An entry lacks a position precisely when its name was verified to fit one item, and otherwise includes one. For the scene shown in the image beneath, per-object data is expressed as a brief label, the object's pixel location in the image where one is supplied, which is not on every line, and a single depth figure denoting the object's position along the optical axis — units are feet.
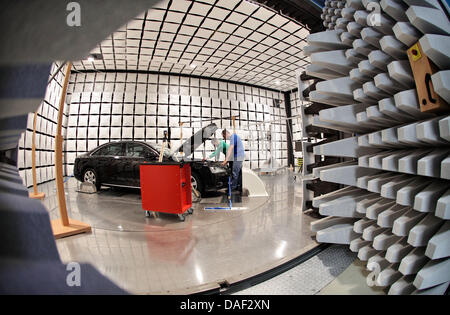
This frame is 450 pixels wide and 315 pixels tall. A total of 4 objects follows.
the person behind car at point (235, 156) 12.75
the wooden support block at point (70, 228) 6.77
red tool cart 8.29
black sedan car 12.75
